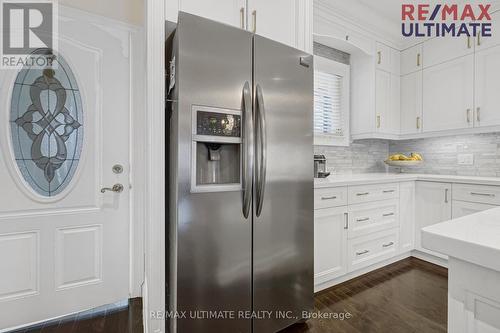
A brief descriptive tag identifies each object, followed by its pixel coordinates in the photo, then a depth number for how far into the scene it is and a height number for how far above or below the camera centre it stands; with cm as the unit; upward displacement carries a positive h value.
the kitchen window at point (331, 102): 282 +78
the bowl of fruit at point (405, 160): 303 +8
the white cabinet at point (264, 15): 138 +97
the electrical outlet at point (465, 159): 279 +8
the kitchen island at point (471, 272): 50 -24
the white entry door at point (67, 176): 156 -7
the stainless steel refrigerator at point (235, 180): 118 -8
